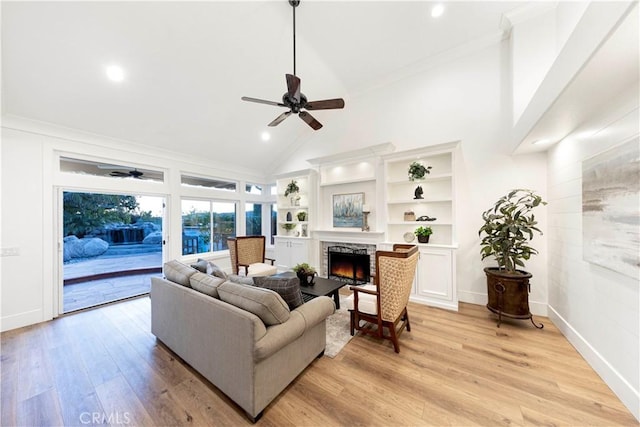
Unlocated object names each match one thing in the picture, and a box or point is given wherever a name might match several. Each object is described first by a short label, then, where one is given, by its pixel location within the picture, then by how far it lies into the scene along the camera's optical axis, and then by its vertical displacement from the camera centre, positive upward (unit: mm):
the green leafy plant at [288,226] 5985 -324
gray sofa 1639 -1001
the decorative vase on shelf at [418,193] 4035 +356
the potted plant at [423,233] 3881 -354
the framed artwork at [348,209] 4855 +88
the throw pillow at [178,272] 2414 -644
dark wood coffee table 3069 -1078
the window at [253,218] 6641 -116
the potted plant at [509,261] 2924 -670
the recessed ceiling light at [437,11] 3044 +2786
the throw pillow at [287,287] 2057 -679
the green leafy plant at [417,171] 3865 +720
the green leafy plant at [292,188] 5668 +657
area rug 2504 -1516
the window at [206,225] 5243 -261
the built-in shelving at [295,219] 5395 -135
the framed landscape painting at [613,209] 1679 +17
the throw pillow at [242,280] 2387 -716
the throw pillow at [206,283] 2103 -668
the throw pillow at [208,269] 2499 -636
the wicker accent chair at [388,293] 2449 -906
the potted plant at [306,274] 3434 -927
